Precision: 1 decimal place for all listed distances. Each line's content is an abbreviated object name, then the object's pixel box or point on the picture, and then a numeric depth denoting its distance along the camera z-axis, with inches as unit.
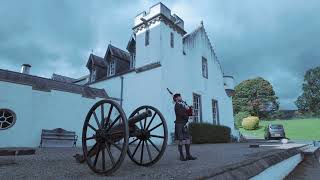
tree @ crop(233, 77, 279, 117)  2345.0
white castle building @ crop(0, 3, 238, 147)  545.8
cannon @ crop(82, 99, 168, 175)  160.2
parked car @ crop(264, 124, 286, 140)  1075.3
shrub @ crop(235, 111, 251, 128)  1834.4
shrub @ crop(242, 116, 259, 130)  1603.1
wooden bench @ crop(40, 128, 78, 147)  570.6
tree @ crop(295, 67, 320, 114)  2699.3
